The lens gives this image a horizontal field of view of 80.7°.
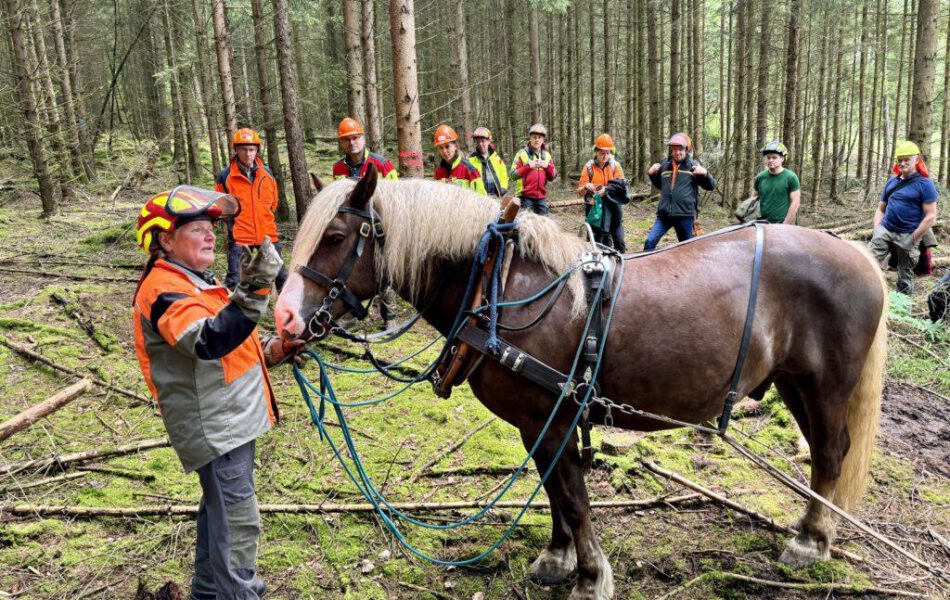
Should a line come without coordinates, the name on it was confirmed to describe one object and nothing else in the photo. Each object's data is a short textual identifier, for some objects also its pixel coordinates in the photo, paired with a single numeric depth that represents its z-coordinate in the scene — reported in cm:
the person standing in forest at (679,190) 806
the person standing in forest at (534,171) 878
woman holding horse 212
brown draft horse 266
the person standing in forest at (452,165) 725
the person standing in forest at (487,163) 788
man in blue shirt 717
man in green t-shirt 728
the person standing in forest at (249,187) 743
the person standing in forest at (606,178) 862
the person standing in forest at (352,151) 646
